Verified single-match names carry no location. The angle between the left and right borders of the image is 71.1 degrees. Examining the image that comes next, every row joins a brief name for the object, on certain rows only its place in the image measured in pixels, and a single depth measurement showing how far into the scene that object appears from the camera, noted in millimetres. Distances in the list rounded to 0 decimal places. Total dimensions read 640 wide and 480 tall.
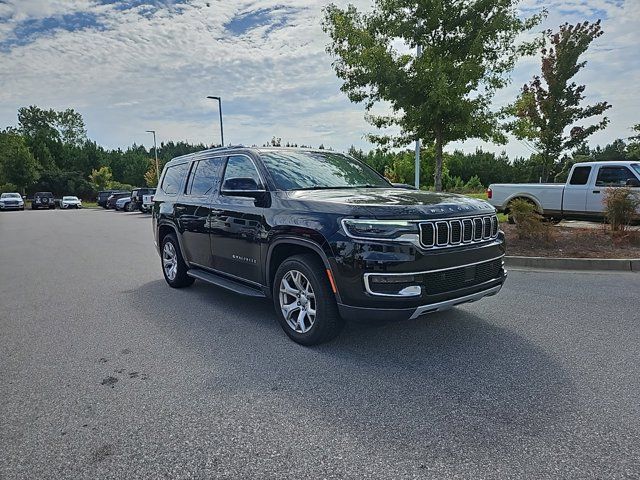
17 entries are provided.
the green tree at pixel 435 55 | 9773
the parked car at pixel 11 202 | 39812
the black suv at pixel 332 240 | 3514
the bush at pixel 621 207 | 8453
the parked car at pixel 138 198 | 32656
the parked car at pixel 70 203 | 44328
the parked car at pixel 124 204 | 35012
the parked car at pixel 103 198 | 44300
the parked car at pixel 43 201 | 43447
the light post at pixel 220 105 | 26609
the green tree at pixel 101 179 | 60938
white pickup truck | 10703
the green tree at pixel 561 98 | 19156
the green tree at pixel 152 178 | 49669
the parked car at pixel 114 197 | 40100
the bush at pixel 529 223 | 8375
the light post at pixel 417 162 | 12375
